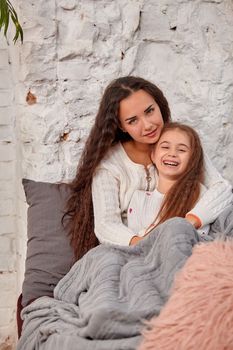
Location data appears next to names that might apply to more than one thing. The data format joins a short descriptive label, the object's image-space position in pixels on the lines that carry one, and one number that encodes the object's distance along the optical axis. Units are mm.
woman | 2352
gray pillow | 2299
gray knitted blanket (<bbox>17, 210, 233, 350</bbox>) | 1639
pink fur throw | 1474
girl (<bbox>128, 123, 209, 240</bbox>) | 2352
